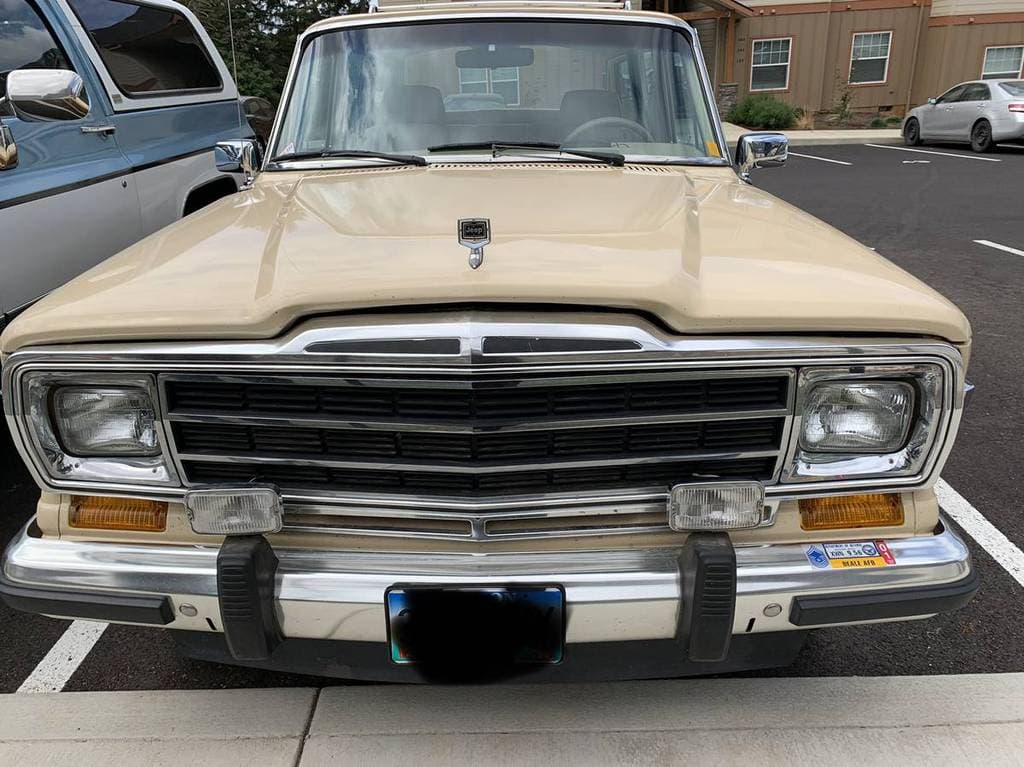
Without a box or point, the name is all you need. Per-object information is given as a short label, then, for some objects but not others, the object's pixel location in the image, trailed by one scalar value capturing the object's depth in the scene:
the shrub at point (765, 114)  20.98
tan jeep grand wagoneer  1.69
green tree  18.11
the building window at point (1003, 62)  21.70
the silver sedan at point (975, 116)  15.95
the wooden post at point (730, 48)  22.20
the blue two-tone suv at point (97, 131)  3.28
